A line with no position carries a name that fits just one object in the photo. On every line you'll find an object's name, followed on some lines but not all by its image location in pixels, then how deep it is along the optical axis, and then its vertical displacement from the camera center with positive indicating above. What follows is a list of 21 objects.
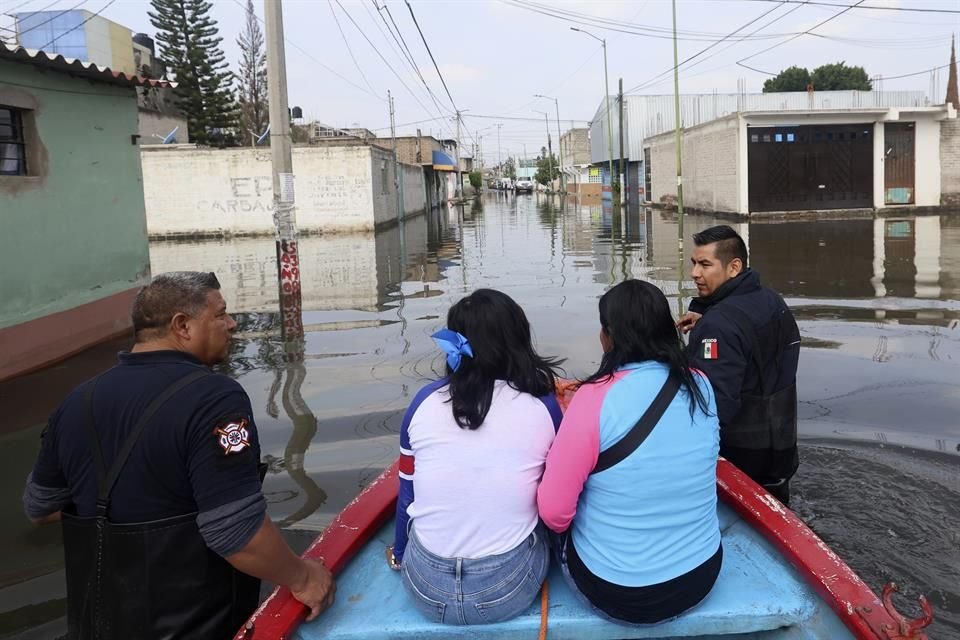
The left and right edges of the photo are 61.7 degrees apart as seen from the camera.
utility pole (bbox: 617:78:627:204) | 42.06 +1.96
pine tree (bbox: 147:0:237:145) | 42.94 +9.51
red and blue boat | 2.47 -1.28
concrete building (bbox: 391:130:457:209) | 50.28 +4.53
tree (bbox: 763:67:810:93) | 71.12 +11.80
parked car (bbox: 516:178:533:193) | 102.12 +4.57
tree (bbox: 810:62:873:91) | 70.31 +11.61
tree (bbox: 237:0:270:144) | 51.78 +9.53
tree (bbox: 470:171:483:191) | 99.50 +5.68
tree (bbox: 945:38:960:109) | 66.38 +10.51
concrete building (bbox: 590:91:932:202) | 51.53 +7.13
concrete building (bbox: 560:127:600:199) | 63.92 +6.19
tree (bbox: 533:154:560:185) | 94.38 +6.41
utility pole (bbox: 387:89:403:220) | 34.81 +1.99
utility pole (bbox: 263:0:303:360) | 8.89 +0.75
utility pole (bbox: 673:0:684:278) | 29.33 +4.20
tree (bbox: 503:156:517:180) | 141.25 +11.24
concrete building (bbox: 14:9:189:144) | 40.56 +10.39
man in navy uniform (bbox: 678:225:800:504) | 3.33 -0.59
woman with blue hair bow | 2.48 -0.74
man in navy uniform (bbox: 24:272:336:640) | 2.20 -0.70
